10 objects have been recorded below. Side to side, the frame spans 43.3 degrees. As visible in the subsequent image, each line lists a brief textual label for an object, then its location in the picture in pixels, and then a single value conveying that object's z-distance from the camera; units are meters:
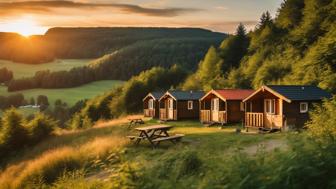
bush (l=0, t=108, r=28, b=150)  35.34
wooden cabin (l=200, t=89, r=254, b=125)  37.78
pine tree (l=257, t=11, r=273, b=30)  74.01
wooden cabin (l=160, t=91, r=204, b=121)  46.31
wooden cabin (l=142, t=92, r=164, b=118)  53.25
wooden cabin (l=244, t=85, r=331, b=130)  29.69
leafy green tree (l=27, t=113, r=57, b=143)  37.09
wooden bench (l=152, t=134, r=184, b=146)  23.68
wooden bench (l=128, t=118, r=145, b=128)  42.52
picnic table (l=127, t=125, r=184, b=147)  23.89
